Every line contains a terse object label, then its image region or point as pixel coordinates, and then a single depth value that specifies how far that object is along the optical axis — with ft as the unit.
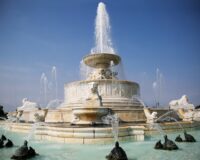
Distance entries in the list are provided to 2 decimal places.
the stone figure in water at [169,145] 25.63
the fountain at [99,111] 30.73
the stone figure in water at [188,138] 31.65
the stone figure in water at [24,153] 21.70
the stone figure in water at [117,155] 20.66
